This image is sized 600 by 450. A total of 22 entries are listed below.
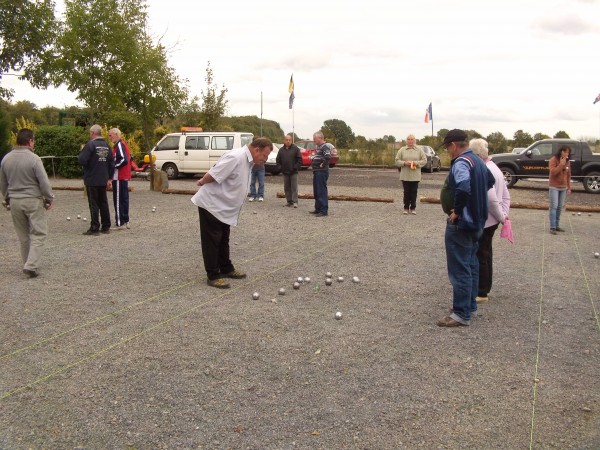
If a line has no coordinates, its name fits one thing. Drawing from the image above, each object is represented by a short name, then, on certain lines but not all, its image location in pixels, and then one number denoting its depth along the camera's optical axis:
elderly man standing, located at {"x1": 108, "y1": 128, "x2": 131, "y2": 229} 11.32
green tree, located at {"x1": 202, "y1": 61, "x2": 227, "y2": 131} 34.47
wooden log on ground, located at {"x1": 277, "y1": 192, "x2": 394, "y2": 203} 16.58
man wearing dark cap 5.58
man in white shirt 7.12
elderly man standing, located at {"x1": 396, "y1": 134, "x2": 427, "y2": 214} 13.45
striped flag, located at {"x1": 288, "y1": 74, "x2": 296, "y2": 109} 34.38
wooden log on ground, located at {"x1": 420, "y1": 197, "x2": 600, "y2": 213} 15.38
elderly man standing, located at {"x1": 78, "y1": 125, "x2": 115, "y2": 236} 10.81
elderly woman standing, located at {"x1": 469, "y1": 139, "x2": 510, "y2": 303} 6.27
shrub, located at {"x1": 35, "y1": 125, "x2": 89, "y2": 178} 24.42
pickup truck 21.83
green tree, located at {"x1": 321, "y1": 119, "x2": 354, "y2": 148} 56.80
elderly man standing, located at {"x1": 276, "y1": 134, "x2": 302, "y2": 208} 15.06
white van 23.53
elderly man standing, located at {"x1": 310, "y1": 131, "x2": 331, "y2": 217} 13.65
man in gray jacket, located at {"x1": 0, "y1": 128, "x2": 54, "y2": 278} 7.71
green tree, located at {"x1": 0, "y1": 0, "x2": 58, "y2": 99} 16.17
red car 31.84
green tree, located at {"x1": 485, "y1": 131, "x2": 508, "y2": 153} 43.06
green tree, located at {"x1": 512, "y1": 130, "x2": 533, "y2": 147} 45.56
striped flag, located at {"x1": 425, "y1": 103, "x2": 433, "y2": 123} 45.41
